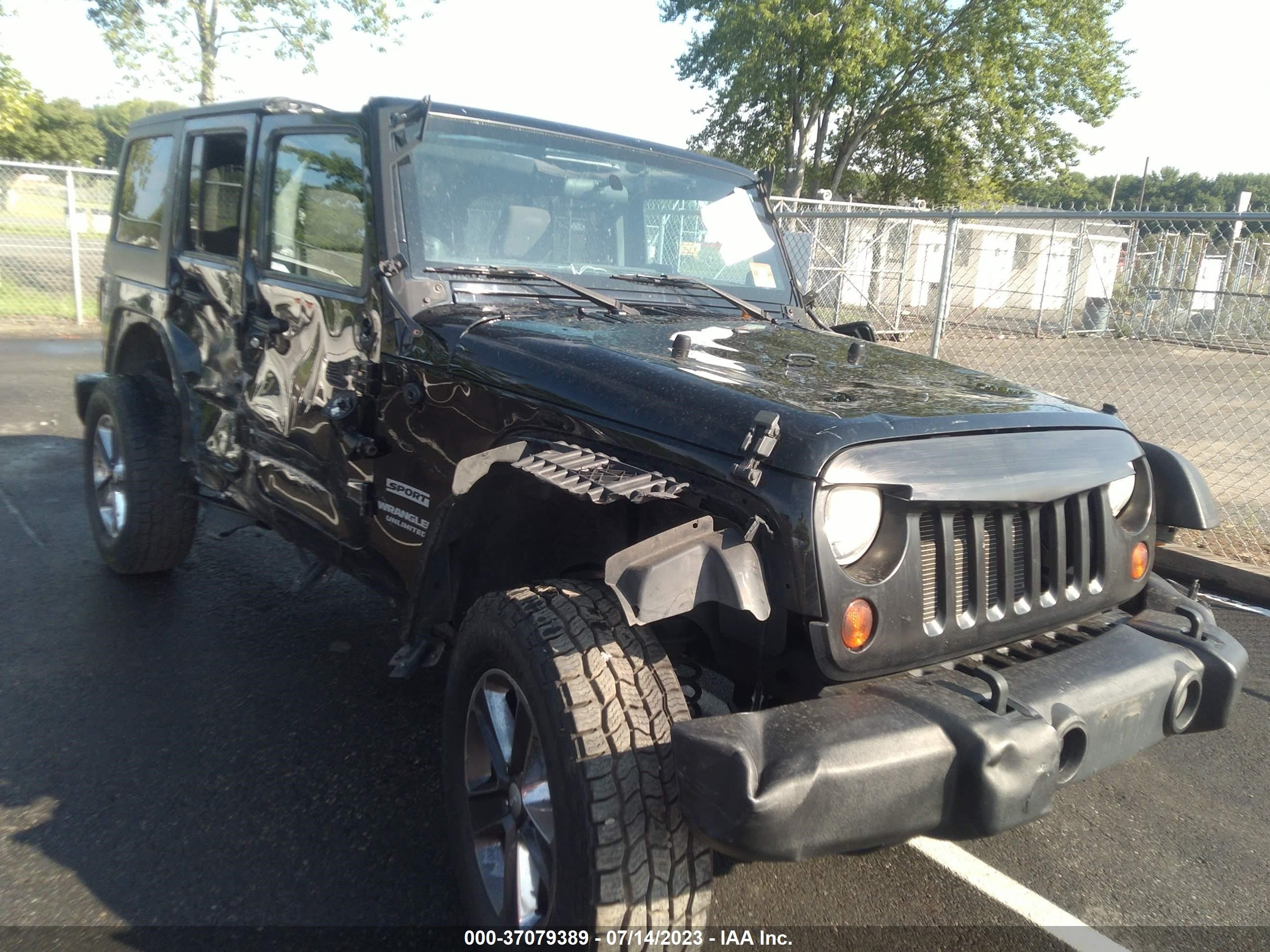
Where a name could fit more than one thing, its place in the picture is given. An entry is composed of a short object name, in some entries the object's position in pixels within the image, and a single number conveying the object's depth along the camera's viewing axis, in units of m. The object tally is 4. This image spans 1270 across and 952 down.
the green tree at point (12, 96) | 14.66
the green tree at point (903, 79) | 26.36
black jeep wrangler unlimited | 1.95
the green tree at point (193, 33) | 15.73
